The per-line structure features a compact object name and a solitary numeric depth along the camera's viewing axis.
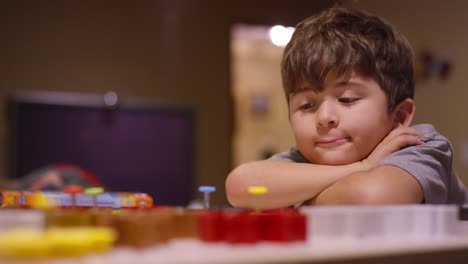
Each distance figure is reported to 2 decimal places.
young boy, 1.03
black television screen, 3.43
